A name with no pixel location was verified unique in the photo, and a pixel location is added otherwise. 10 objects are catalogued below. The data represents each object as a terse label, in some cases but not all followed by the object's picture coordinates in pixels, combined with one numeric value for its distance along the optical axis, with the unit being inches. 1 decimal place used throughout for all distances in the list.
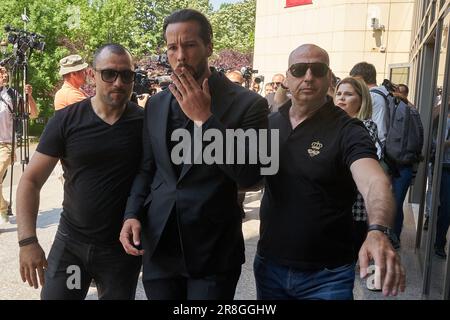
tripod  252.8
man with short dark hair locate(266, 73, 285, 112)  296.4
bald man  85.2
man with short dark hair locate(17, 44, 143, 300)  99.1
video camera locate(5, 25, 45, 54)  266.4
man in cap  205.6
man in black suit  80.0
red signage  746.0
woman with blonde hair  163.5
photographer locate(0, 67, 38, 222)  245.9
